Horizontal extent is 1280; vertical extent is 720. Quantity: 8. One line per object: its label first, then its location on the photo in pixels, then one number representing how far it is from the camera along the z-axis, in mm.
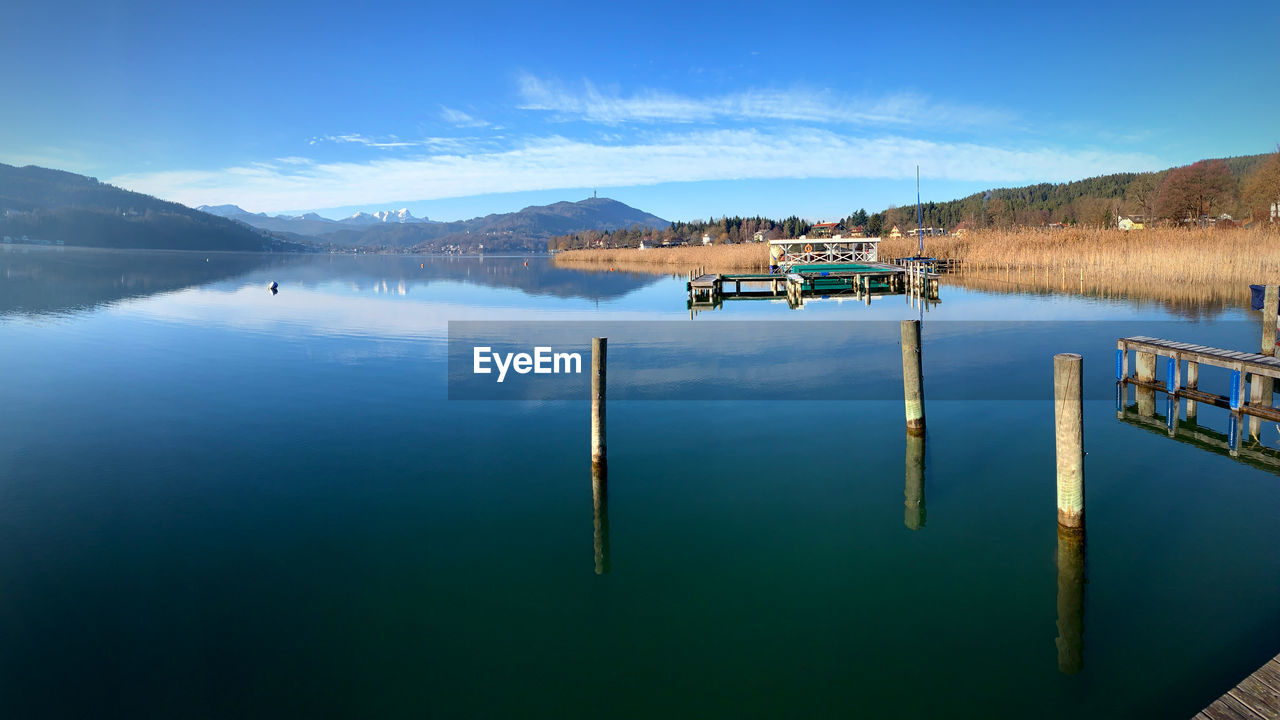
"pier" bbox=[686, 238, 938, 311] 45281
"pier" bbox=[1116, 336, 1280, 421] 12875
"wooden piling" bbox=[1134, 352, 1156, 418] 16547
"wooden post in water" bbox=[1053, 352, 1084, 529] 8938
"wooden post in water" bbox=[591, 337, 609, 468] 12234
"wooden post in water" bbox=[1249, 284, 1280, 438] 18125
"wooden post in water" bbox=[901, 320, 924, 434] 13773
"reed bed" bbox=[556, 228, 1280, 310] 38250
